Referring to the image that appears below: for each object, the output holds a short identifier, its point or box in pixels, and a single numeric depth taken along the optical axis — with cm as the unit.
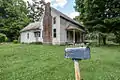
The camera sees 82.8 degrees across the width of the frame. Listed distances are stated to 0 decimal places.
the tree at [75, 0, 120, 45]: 948
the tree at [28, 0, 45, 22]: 2302
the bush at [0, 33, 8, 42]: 1280
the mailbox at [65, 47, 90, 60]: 125
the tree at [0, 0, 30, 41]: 1558
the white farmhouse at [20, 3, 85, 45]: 1025
